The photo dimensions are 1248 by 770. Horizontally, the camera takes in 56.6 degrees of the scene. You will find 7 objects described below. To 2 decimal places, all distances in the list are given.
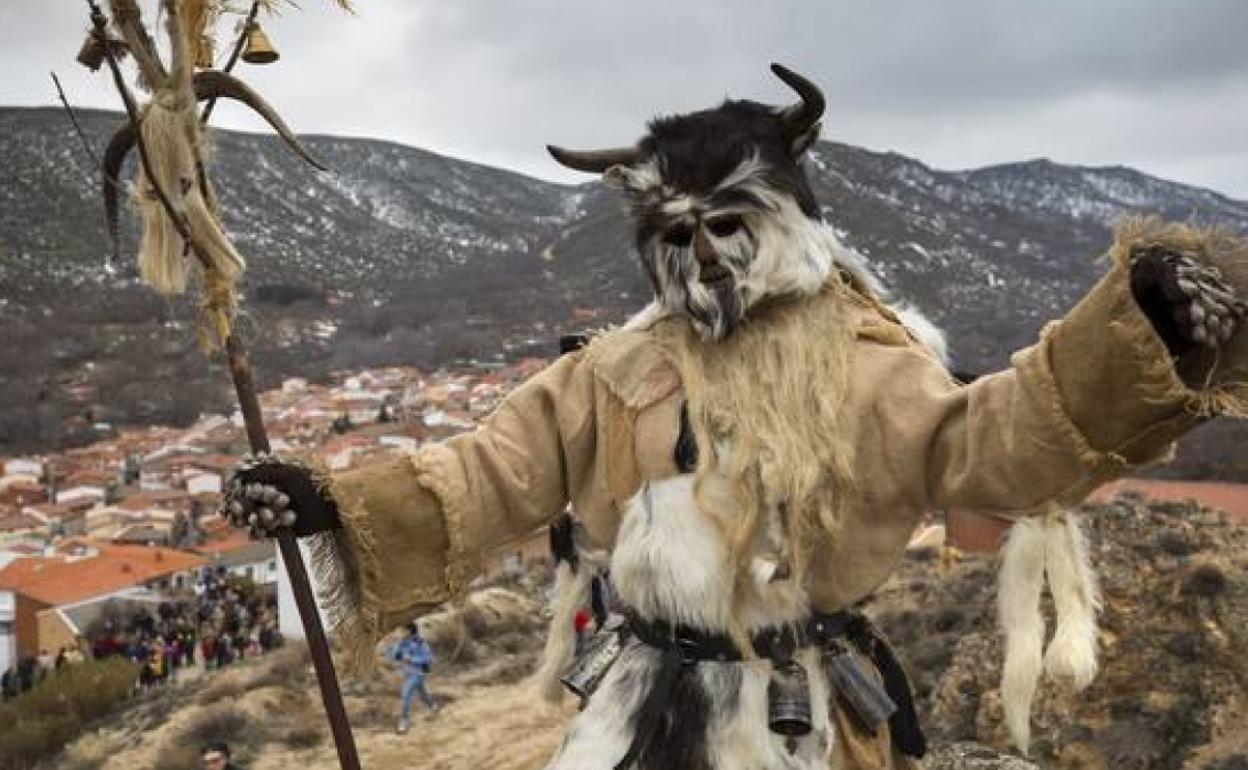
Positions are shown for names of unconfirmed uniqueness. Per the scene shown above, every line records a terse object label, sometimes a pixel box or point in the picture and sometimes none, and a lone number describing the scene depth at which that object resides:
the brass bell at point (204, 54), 2.84
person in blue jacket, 11.32
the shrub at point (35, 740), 15.16
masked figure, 2.52
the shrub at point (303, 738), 12.80
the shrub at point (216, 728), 12.96
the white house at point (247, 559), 36.00
